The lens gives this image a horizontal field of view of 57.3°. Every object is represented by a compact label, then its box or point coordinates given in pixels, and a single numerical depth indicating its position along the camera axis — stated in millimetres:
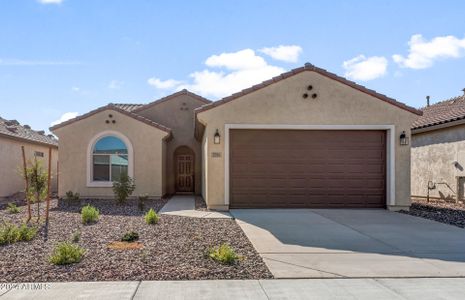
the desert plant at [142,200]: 14336
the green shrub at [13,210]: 13295
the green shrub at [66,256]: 6582
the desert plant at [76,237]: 8430
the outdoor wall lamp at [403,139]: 13820
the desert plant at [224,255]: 6656
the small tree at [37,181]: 11492
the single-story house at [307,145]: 13703
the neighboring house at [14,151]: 19344
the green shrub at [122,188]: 15797
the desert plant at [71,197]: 16375
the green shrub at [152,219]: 10773
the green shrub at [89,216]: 10914
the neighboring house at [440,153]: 15820
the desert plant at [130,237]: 8578
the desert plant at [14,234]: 8203
